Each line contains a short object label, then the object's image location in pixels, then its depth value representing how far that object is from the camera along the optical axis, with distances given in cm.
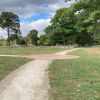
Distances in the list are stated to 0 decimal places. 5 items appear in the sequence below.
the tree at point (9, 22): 4093
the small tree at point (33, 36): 6204
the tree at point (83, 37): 4259
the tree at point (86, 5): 587
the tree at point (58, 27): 3560
